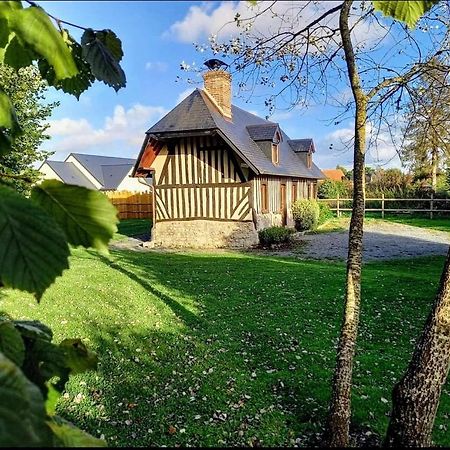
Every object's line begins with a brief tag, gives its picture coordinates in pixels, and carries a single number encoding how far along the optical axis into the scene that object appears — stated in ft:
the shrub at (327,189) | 107.04
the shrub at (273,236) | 55.67
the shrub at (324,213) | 83.51
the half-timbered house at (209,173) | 55.06
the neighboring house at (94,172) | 136.66
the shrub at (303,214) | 71.15
